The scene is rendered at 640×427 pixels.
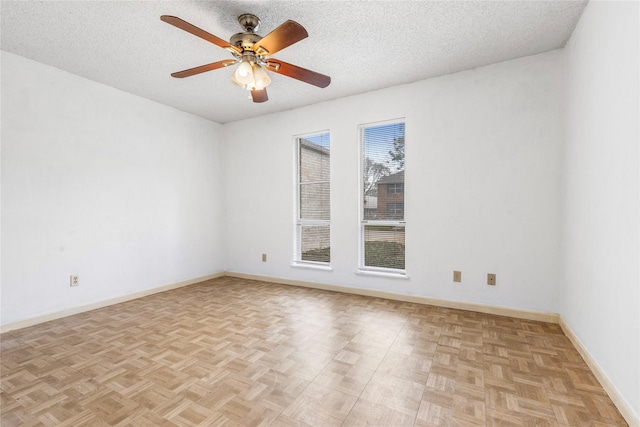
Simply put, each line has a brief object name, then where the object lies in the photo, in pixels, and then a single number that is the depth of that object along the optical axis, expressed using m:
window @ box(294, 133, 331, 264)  4.38
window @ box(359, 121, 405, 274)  3.78
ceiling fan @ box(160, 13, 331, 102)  1.97
